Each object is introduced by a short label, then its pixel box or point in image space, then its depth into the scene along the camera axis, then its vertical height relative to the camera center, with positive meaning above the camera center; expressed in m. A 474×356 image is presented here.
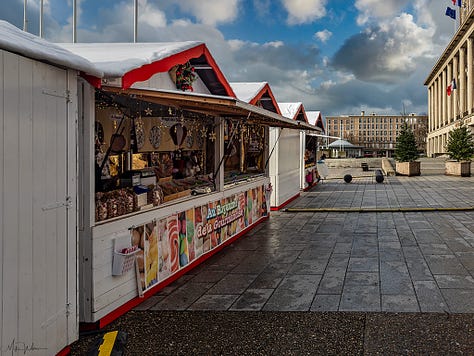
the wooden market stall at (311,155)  20.98 +0.53
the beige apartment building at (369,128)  164.38 +13.11
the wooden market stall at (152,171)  4.90 -0.08
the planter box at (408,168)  28.62 -0.19
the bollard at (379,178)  23.58 -0.64
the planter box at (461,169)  27.33 -0.24
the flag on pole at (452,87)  53.38 +8.88
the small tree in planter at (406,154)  28.05 +0.66
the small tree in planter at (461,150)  27.20 +0.86
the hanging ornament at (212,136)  8.81 +0.54
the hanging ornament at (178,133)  7.84 +0.55
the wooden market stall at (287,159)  14.38 +0.20
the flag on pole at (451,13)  46.94 +14.98
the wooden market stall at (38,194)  3.42 -0.22
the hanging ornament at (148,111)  6.77 +0.78
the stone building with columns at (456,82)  51.88 +10.86
